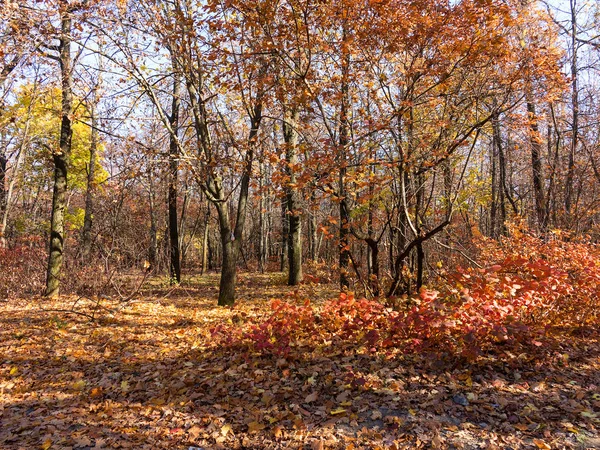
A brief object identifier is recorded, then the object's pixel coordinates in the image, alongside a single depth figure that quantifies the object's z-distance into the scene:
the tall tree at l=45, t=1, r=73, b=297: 9.81
